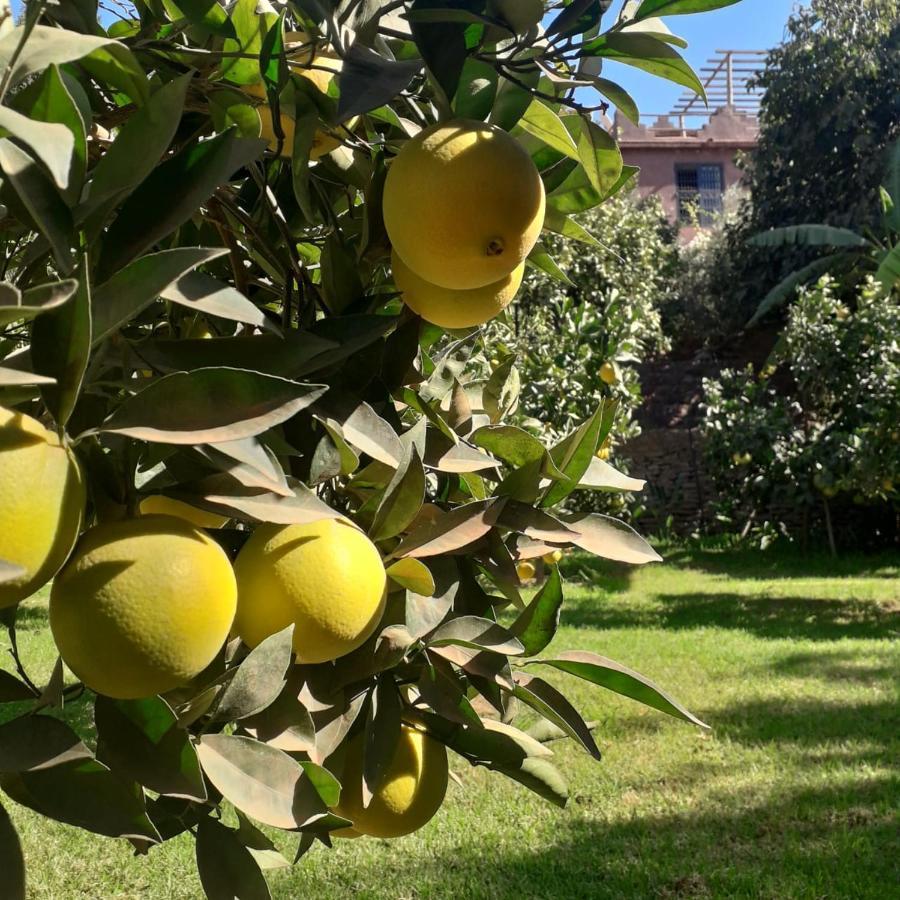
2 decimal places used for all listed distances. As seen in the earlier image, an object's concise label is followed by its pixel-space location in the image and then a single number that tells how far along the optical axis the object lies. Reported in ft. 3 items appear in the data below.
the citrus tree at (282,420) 1.33
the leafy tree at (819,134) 34.99
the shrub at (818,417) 20.13
